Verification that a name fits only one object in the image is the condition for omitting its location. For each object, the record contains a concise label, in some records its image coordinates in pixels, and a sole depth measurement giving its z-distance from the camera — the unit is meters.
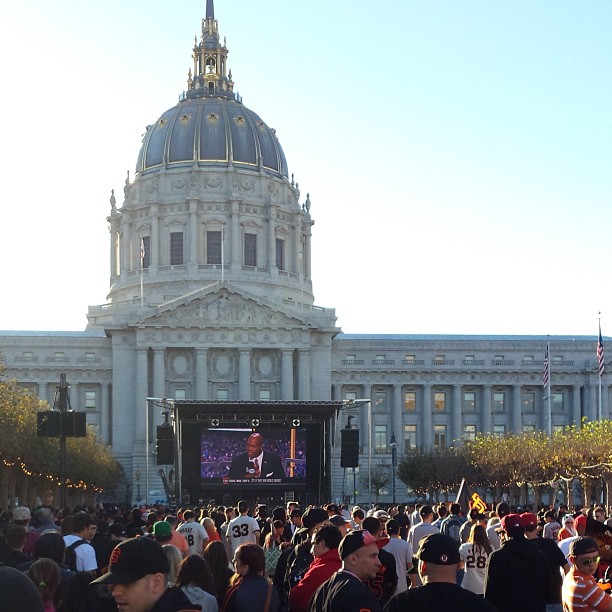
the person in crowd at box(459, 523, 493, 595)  17.91
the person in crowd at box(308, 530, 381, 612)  10.47
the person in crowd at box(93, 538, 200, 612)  8.70
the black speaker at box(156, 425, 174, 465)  63.53
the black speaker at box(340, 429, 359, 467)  64.44
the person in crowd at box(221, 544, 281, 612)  13.05
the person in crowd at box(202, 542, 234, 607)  15.16
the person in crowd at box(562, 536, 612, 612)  12.38
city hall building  122.56
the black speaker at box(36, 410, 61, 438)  38.94
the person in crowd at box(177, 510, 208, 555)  21.42
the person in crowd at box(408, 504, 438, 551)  22.30
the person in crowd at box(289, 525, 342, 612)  13.48
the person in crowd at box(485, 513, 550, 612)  14.31
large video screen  70.00
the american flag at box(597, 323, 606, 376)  83.44
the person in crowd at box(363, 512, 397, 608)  16.34
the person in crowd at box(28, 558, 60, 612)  12.55
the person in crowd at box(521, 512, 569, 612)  14.79
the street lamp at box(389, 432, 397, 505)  99.16
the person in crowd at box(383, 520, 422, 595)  18.28
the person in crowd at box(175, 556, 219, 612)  12.90
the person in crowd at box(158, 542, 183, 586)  13.94
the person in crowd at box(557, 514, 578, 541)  20.78
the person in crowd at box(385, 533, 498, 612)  9.19
